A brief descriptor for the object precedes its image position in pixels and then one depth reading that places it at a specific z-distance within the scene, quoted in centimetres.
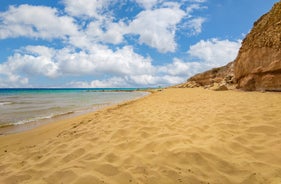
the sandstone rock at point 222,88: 1722
